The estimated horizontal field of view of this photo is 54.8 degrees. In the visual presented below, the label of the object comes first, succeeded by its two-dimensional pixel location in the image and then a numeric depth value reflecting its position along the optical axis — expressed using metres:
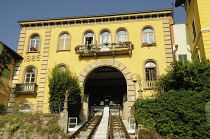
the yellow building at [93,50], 20.50
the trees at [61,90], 17.11
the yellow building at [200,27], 15.66
